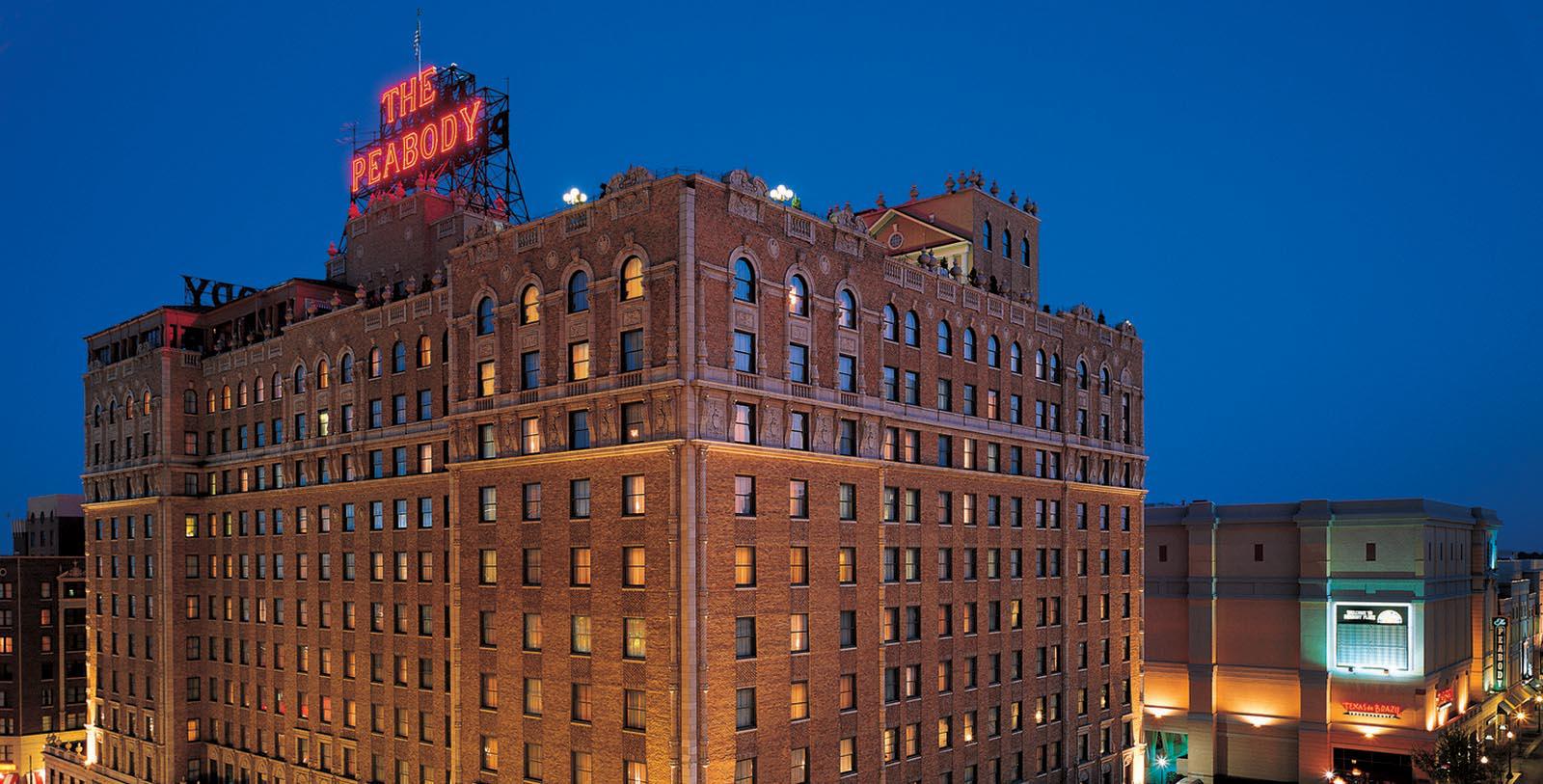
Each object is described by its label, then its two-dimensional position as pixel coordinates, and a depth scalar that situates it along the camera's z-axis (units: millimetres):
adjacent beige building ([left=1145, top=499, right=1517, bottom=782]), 91562
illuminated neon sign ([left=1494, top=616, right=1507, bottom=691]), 111438
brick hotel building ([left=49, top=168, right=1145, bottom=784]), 50375
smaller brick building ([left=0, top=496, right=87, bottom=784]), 117562
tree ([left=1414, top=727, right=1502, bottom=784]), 79062
